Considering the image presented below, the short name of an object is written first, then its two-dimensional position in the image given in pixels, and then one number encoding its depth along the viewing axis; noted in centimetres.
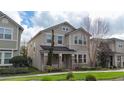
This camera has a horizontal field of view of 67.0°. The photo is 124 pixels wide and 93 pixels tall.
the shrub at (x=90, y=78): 353
